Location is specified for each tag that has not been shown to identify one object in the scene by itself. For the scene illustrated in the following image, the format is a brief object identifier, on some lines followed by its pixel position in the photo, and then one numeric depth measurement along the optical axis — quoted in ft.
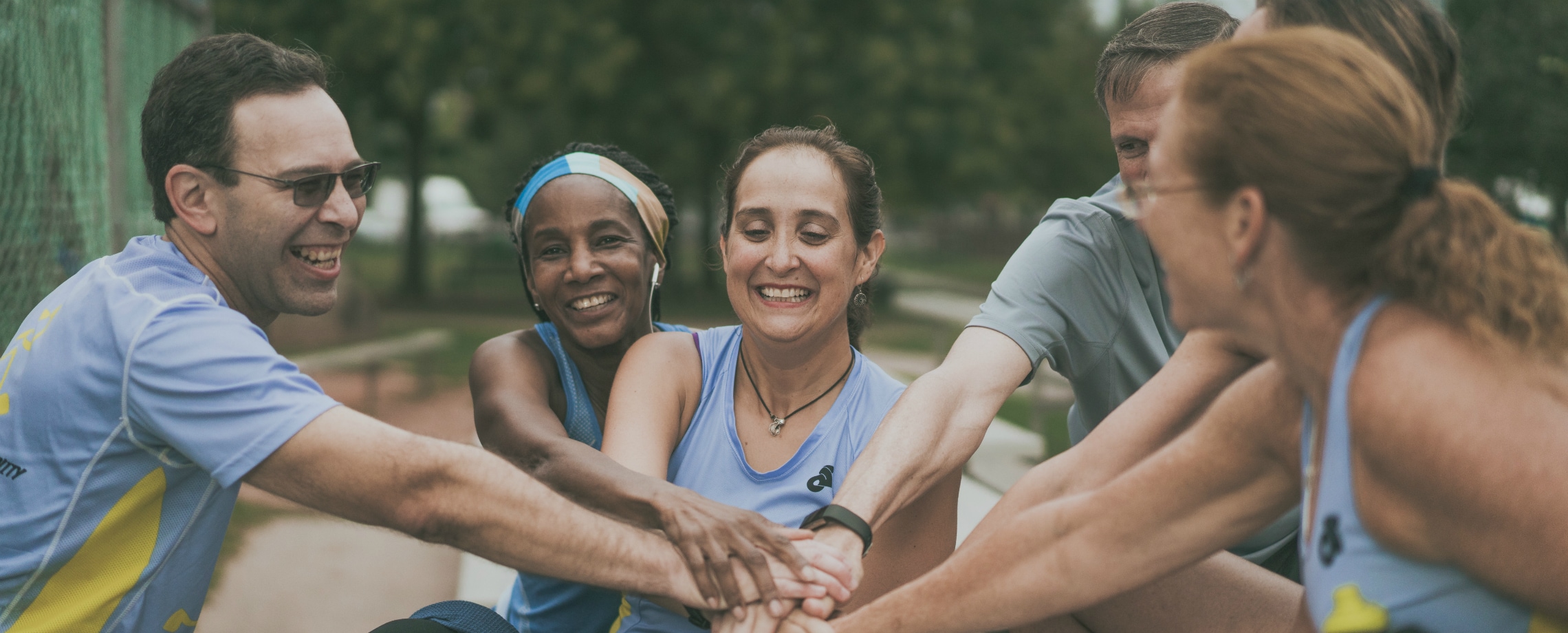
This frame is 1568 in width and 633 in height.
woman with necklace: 9.62
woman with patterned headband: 10.02
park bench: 33.91
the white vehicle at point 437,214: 160.45
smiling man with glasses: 7.36
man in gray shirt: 8.53
